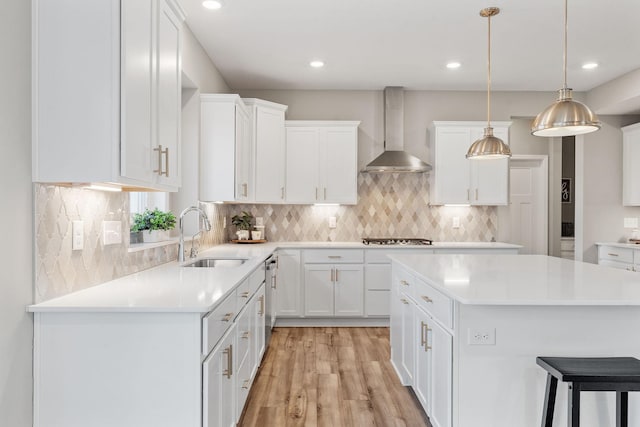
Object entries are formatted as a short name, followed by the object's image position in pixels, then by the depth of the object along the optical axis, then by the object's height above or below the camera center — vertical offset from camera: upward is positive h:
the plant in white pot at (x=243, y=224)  4.79 -0.14
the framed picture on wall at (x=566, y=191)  7.16 +0.39
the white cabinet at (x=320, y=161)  4.89 +0.60
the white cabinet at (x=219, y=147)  3.83 +0.60
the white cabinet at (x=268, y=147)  4.55 +0.72
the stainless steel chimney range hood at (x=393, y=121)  5.03 +1.11
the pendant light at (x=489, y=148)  2.96 +0.47
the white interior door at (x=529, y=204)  6.09 +0.14
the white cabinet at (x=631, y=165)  4.96 +0.59
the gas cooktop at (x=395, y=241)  4.81 -0.33
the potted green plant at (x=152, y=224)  2.86 -0.09
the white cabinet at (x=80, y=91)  1.60 +0.46
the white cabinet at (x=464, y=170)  4.91 +0.51
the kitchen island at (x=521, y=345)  1.84 -0.58
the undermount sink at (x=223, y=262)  3.24 -0.39
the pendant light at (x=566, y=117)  2.11 +0.50
